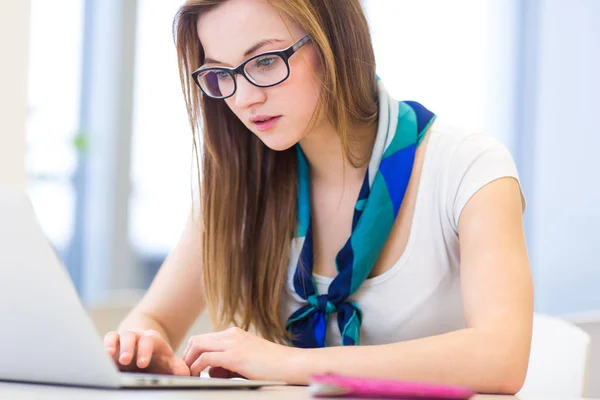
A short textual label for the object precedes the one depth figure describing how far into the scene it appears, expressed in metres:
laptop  1.01
